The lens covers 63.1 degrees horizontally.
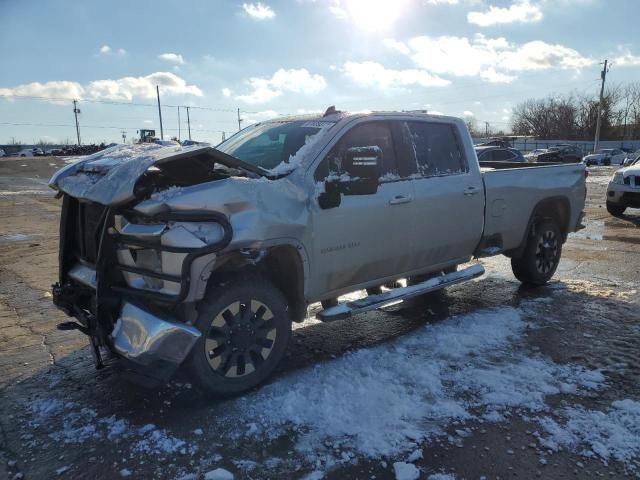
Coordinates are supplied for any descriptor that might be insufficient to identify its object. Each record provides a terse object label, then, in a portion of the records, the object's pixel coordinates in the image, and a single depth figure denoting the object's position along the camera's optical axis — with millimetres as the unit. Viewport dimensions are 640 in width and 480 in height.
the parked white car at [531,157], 36562
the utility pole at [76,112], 95562
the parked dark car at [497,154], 18125
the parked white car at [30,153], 75375
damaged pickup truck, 3232
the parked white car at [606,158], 45938
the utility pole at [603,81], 54412
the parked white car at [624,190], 12016
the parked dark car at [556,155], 32706
